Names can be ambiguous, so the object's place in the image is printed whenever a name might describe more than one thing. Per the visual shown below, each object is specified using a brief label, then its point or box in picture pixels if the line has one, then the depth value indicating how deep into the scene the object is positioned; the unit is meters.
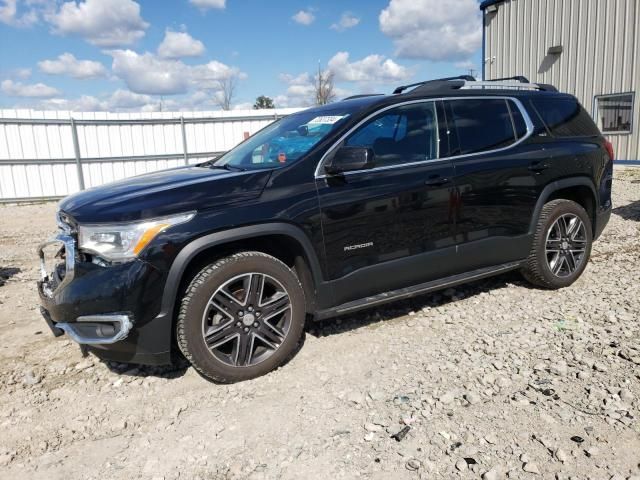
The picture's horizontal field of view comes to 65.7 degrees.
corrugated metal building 13.80
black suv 2.96
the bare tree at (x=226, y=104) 36.42
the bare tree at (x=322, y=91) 33.41
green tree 56.87
